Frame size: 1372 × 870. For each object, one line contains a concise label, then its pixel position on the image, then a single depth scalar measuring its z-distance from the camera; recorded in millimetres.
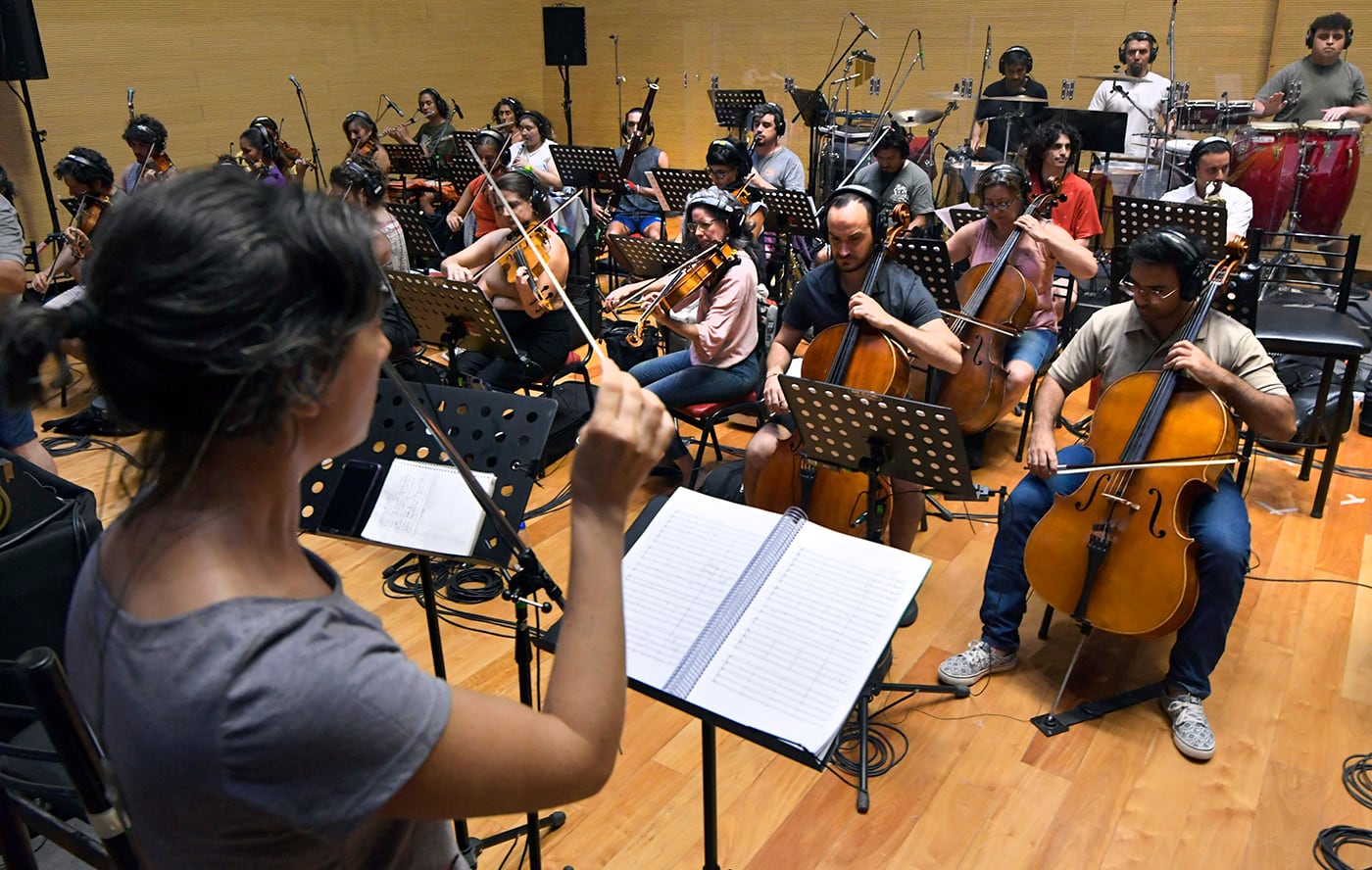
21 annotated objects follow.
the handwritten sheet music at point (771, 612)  1415
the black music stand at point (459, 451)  2016
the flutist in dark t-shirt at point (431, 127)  9383
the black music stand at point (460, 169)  7145
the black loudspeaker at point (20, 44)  6531
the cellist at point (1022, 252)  4027
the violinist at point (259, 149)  7242
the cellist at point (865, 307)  3193
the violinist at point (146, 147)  6672
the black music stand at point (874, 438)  2363
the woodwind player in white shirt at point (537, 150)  6965
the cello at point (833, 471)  3070
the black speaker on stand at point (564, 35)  10180
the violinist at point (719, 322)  3832
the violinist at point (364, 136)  8820
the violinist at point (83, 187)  5355
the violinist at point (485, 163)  5973
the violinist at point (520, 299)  4395
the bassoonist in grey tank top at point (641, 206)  7348
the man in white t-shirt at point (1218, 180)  4633
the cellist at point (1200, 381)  2598
